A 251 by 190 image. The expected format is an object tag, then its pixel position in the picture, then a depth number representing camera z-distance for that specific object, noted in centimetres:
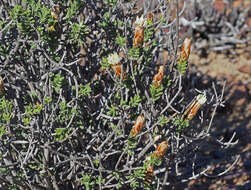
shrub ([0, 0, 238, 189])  116
